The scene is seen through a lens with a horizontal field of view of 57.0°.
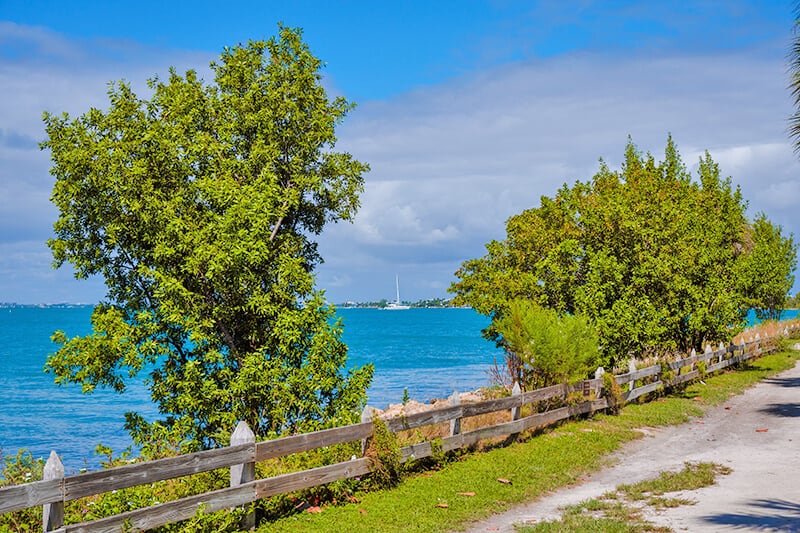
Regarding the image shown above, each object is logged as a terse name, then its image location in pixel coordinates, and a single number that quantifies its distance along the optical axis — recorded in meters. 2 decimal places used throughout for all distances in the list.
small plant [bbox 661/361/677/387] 24.91
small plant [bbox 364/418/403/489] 12.37
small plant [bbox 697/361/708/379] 28.27
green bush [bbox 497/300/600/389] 19.22
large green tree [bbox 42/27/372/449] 16.64
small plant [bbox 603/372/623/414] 20.73
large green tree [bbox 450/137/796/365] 26.41
